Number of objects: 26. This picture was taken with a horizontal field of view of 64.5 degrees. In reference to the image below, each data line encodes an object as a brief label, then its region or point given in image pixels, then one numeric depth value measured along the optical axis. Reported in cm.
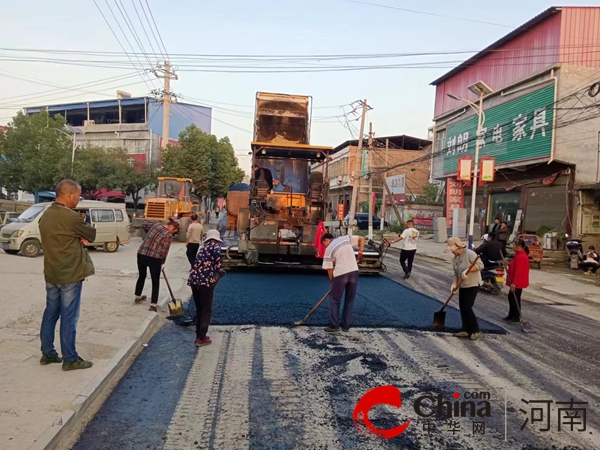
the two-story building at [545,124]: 1888
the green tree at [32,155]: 3275
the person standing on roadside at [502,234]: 1134
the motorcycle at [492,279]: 1083
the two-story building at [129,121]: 4612
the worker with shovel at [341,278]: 644
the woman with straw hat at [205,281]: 571
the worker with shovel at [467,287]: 638
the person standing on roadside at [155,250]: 725
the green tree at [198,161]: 3177
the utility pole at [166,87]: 2912
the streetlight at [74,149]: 3313
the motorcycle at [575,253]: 1623
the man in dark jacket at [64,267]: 429
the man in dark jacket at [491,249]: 1029
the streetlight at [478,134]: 1758
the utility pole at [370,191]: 2411
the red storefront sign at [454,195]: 2879
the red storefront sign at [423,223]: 3497
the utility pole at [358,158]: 2377
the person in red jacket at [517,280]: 773
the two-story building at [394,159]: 4719
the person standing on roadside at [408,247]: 1207
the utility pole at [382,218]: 3356
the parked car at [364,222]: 3581
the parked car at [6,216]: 2119
